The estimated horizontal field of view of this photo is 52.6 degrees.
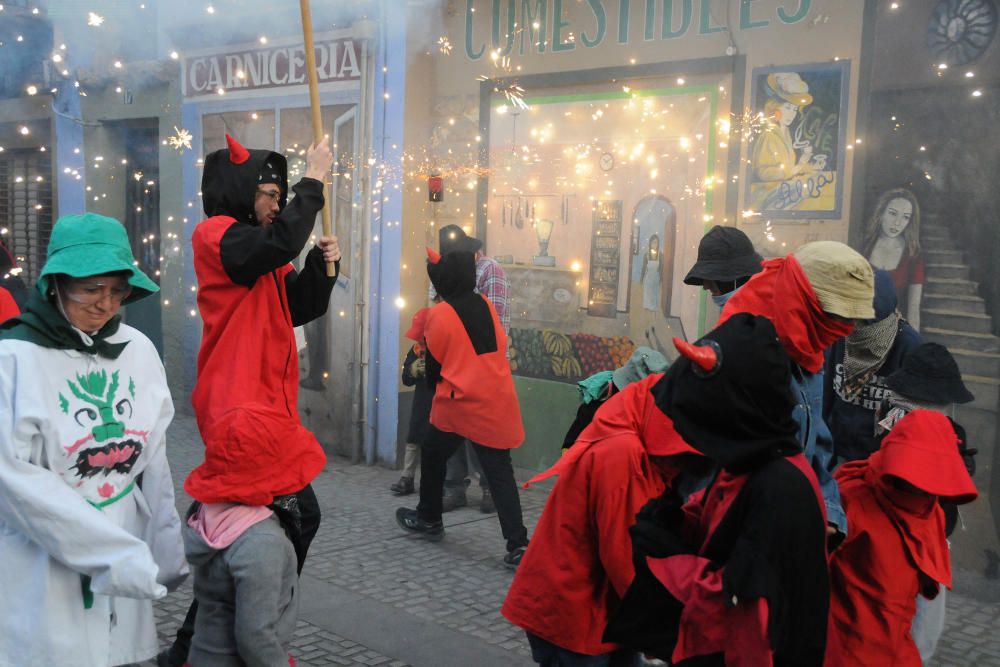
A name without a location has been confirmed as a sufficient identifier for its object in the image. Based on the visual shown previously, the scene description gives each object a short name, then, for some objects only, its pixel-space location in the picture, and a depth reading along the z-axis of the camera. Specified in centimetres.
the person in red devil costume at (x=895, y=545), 276
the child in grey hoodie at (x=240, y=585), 308
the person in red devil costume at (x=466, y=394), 598
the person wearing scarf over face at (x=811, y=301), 253
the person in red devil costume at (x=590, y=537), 286
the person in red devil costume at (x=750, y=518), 202
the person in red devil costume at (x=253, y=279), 349
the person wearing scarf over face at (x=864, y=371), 396
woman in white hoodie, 270
